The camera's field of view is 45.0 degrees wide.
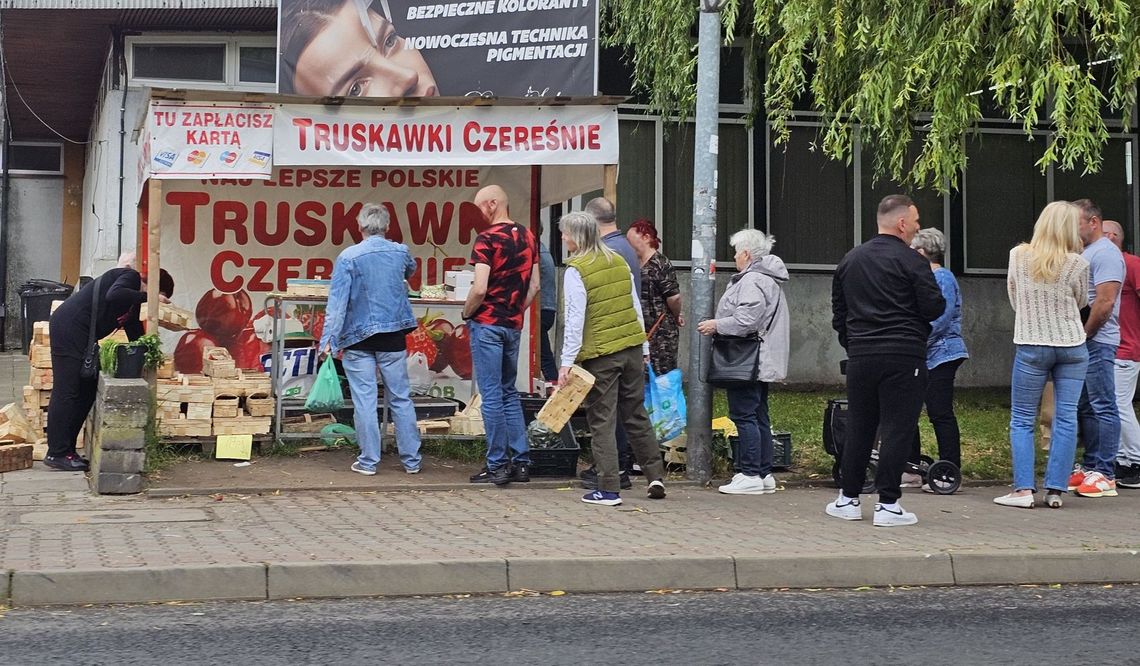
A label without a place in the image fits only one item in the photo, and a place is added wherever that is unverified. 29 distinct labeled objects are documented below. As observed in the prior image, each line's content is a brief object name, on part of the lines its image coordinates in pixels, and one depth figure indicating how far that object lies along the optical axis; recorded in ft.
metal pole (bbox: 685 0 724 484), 31.73
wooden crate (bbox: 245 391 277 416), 33.96
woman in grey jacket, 30.68
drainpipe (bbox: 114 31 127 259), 51.55
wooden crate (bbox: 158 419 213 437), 33.35
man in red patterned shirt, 30.76
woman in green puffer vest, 28.50
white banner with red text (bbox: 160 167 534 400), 38.88
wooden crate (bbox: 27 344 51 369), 35.68
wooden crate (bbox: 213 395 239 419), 33.63
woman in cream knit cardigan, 28.37
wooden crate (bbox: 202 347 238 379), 34.81
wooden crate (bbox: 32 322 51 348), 35.76
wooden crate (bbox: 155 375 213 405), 33.17
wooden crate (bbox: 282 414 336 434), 35.40
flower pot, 30.78
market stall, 32.81
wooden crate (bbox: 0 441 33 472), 33.24
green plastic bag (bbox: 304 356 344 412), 33.58
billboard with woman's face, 37.93
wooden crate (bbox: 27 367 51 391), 35.99
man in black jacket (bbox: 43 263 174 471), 32.86
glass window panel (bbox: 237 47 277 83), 52.11
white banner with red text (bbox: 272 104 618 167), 33.30
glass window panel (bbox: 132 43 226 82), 51.55
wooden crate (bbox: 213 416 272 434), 33.65
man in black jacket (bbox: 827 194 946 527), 26.30
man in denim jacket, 31.89
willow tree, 35.68
